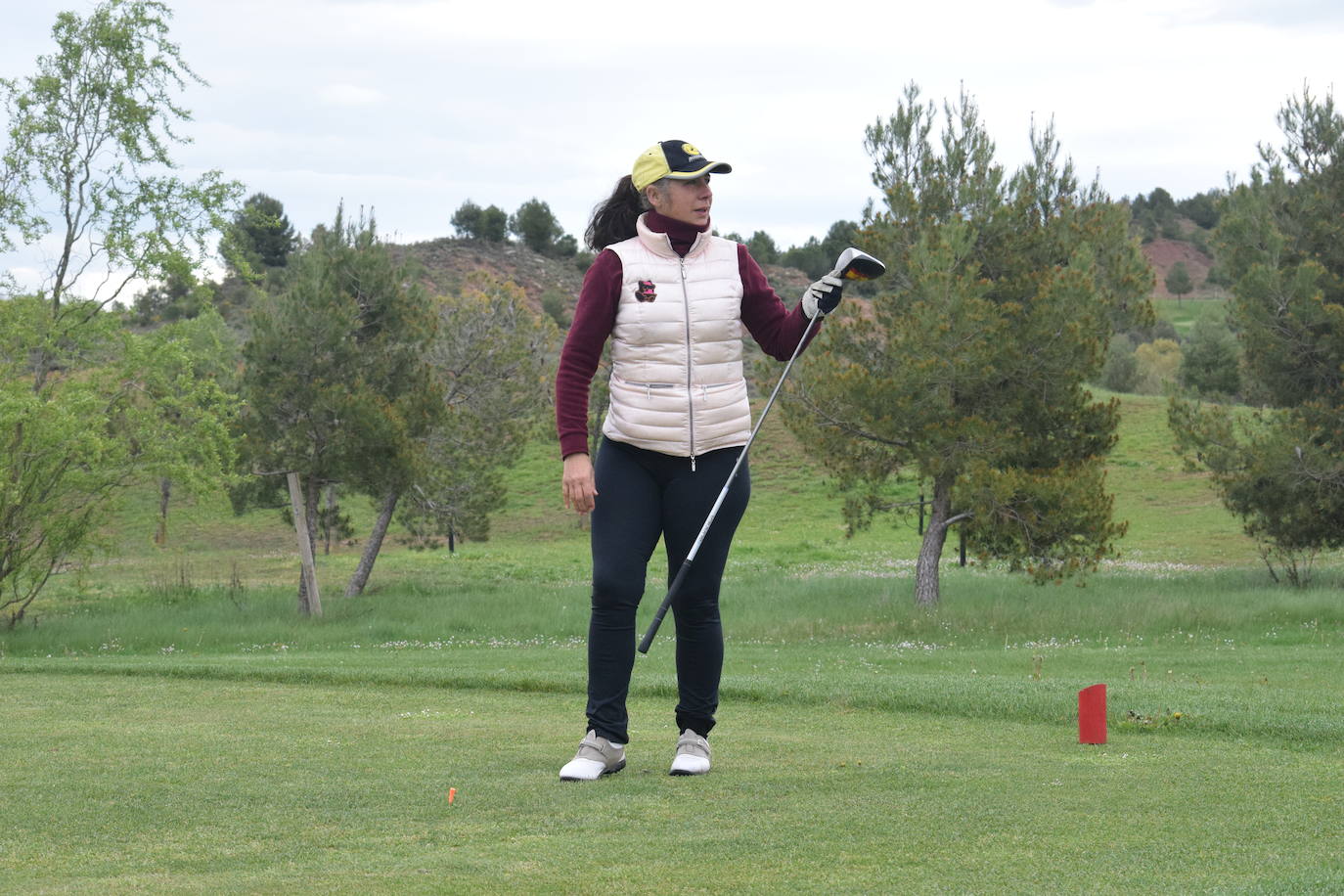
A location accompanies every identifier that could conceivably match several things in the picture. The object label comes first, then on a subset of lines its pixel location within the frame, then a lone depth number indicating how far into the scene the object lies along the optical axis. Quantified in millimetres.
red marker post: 6004
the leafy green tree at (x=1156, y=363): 74750
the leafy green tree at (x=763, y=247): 93838
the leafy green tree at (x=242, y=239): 23172
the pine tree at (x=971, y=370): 20578
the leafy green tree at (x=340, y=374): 24828
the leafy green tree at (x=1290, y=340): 23297
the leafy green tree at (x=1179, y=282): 123500
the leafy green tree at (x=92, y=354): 20250
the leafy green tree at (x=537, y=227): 103375
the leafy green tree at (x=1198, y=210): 150625
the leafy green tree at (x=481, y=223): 103731
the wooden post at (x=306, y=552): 22875
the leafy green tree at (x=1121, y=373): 72312
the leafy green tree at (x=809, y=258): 99000
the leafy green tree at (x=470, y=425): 28844
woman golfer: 5277
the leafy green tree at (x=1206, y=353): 56653
